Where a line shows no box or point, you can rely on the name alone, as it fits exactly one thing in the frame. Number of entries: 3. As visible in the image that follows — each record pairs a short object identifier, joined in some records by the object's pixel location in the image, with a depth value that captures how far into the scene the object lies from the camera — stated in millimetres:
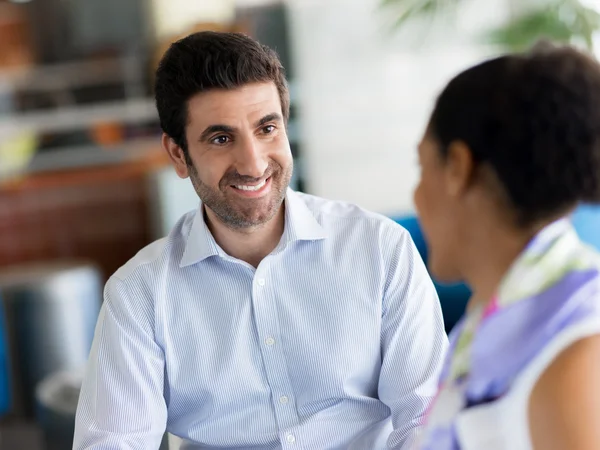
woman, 1764
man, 2325
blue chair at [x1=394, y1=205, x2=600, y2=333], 2555
